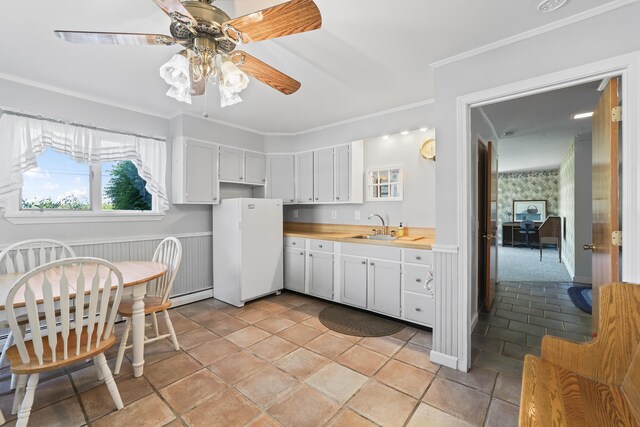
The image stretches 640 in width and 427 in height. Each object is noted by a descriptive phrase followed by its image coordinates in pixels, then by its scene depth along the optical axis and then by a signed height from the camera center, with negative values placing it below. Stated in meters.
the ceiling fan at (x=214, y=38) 1.22 +0.84
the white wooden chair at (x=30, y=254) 2.29 -0.38
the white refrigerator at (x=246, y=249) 3.50 -0.49
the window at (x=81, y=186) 2.75 +0.27
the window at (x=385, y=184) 3.56 +0.35
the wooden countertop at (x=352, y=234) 2.93 -0.31
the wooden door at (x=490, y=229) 3.29 -0.21
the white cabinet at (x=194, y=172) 3.44 +0.50
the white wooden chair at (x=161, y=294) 2.18 -0.75
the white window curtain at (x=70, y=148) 2.50 +0.65
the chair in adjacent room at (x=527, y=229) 8.45 -0.53
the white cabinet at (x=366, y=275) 2.80 -0.74
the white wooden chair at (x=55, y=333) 1.47 -0.67
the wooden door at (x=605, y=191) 1.73 +0.14
